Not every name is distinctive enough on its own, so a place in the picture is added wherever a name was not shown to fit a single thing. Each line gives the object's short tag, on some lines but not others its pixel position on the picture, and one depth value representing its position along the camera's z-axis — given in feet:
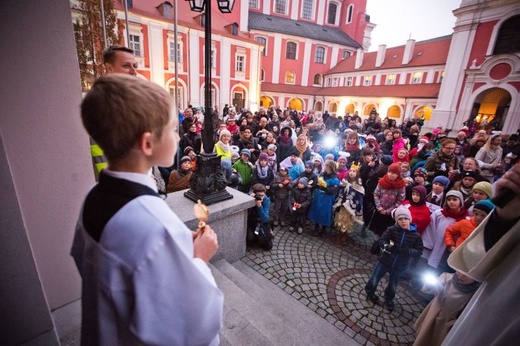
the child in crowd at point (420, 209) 12.80
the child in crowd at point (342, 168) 18.63
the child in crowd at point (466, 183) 14.17
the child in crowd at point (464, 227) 9.64
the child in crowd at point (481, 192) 11.90
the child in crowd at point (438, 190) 14.70
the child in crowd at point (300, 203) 16.84
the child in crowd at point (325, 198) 16.76
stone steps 7.23
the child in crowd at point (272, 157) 19.13
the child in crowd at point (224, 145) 18.71
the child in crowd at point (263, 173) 18.03
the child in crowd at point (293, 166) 19.04
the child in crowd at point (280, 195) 17.28
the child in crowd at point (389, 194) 14.33
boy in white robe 2.59
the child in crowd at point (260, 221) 14.32
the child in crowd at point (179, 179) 13.83
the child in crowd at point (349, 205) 16.08
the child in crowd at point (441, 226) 11.80
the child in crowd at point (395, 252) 11.00
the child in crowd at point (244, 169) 18.21
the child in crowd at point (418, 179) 15.70
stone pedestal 10.20
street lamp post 10.27
